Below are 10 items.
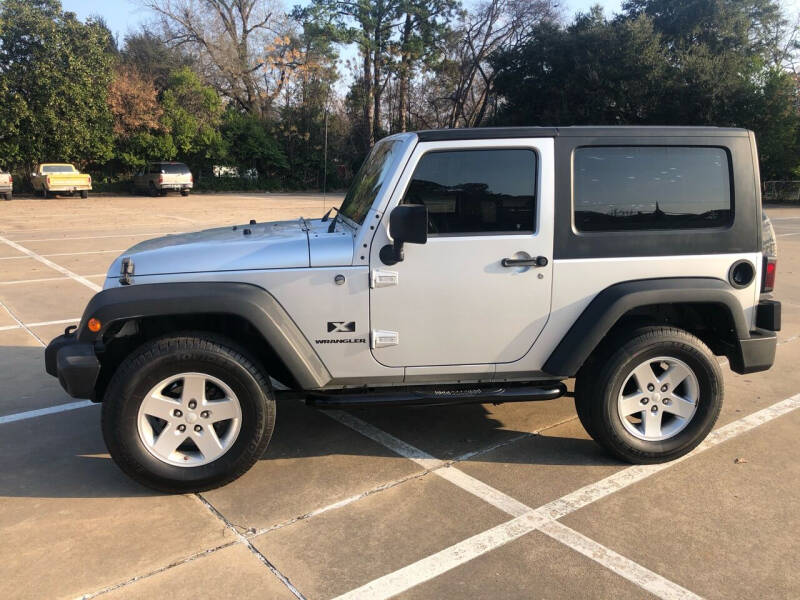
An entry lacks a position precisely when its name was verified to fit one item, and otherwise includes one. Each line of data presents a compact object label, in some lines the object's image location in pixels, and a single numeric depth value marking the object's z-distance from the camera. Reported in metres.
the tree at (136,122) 32.69
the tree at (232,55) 40.16
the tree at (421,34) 40.62
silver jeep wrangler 3.43
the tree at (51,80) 28.92
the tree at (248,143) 38.19
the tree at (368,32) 39.91
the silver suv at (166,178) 30.59
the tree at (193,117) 34.75
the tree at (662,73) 30.30
